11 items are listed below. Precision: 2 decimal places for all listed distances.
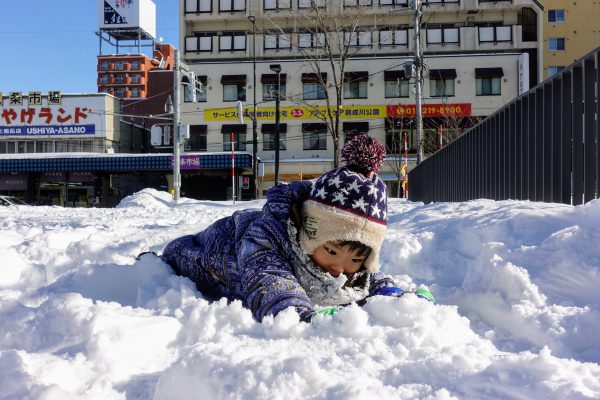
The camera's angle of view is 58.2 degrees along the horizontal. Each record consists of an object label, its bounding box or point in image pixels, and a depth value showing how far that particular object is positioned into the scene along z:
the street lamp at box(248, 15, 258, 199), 26.10
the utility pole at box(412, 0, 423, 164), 17.49
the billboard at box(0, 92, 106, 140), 32.47
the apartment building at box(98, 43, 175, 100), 63.47
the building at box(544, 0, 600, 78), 36.91
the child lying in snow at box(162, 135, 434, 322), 2.19
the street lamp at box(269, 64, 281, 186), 23.70
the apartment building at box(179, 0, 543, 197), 29.67
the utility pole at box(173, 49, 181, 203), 18.58
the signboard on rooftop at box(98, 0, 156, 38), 51.38
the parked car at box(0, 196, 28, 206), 18.77
